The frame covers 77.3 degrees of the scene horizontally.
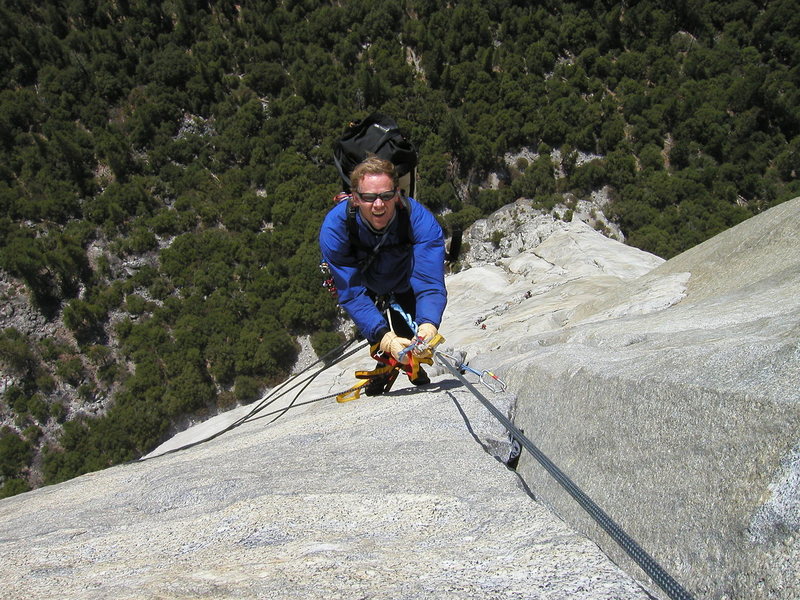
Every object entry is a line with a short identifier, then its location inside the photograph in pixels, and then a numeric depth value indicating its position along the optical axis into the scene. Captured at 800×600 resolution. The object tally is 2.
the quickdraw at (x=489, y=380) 4.27
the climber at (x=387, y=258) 4.24
